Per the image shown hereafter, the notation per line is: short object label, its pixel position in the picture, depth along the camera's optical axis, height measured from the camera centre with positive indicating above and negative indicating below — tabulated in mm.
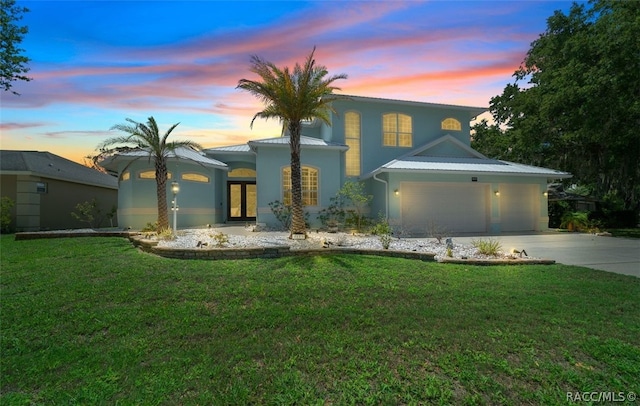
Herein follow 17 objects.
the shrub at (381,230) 12244 -868
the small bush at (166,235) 10742 -894
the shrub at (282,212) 15562 -156
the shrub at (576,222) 17417 -888
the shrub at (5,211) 15655 +2
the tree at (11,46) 15484 +8258
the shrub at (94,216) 19866 -390
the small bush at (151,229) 13377 -813
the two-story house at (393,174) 15438 +1686
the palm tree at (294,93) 11344 +4220
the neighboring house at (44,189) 16781 +1310
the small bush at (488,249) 8703 -1173
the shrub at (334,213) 16094 -235
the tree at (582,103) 14633 +5625
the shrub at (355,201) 14765 +346
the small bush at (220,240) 9083 -933
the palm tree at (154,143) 12789 +2806
